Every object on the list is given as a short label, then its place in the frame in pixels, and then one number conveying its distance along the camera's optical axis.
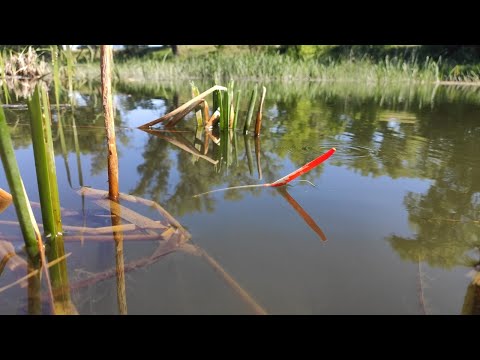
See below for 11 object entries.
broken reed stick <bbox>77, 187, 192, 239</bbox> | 0.34
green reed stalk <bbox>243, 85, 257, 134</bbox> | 0.78
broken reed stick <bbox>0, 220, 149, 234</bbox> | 0.31
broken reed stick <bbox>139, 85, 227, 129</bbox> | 0.72
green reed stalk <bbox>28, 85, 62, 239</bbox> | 0.25
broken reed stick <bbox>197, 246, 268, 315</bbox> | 0.23
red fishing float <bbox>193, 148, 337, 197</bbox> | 0.40
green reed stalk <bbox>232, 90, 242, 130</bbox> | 0.77
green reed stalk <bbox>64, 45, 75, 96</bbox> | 0.74
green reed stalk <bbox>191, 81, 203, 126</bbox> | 0.85
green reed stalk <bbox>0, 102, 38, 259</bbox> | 0.23
